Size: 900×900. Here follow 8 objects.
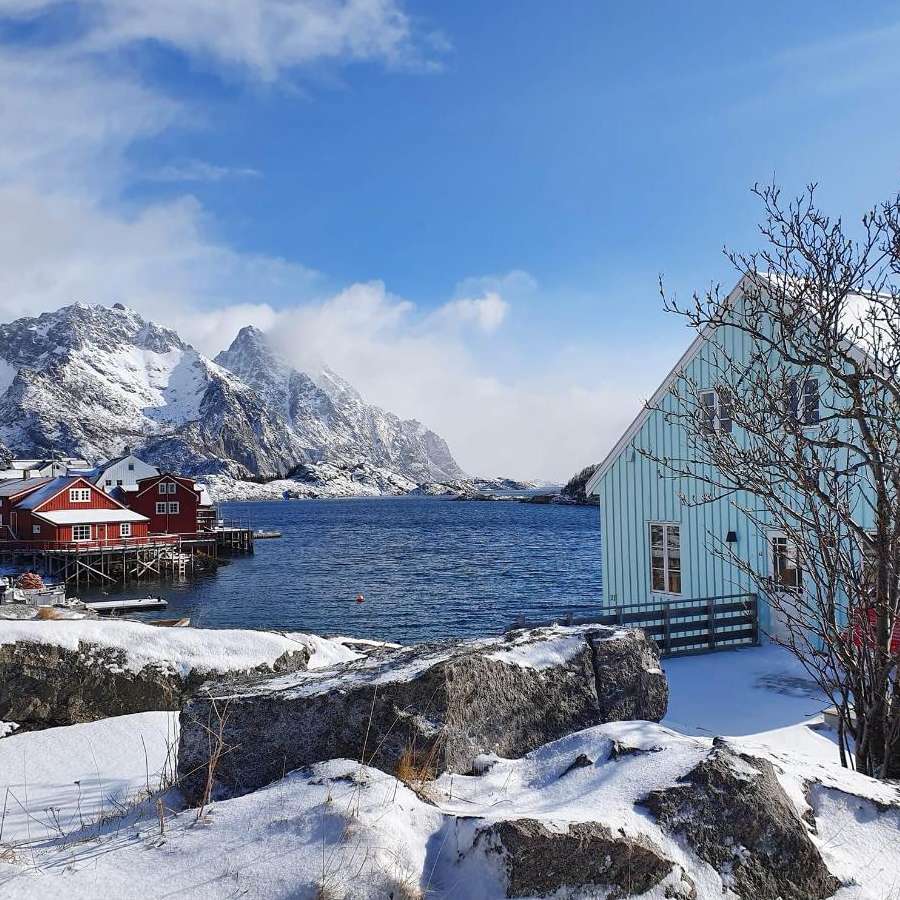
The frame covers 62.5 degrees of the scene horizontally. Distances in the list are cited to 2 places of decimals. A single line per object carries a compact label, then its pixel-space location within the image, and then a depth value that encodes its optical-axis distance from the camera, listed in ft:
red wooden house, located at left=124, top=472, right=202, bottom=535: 225.15
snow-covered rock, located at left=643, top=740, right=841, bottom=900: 11.11
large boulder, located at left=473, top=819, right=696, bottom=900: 10.17
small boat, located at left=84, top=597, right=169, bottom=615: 123.85
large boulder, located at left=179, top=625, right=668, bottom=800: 14.99
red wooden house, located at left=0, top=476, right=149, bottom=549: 184.75
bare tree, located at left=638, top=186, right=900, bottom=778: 16.94
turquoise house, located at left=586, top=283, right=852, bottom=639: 50.78
